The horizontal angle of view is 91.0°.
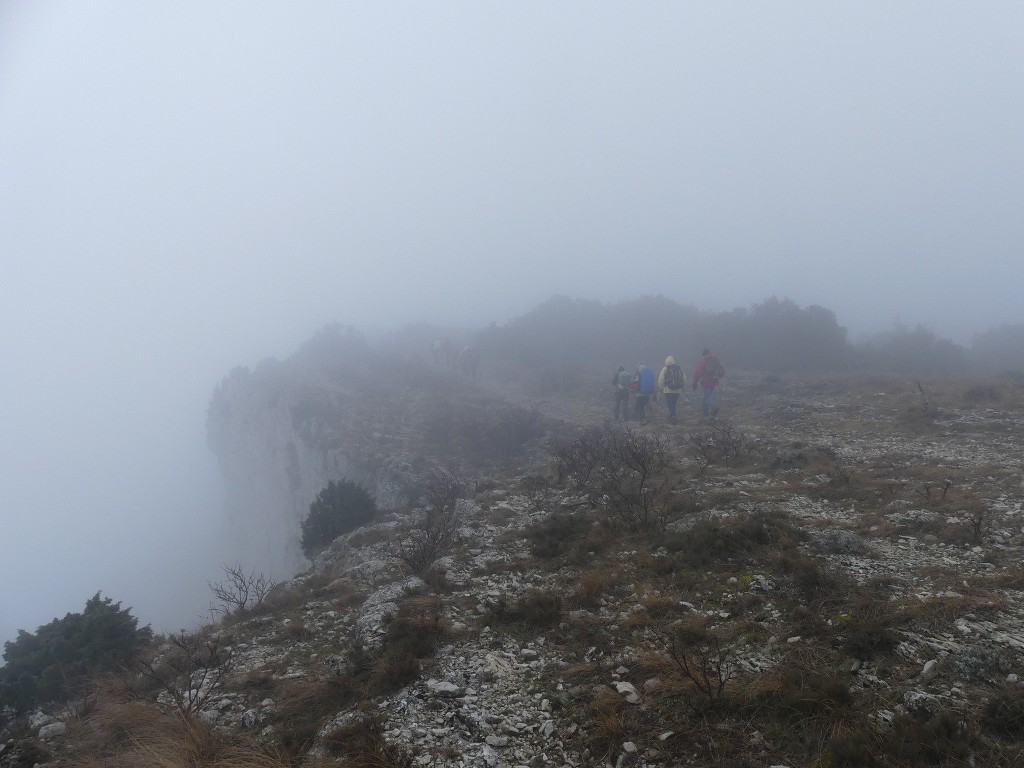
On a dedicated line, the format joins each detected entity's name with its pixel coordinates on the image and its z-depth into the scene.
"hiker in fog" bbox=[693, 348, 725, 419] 20.16
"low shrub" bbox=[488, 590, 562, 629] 6.73
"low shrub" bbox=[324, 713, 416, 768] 4.34
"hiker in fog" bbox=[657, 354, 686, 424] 20.20
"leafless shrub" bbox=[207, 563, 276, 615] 9.41
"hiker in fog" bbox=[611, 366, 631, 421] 21.67
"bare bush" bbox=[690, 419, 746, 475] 14.10
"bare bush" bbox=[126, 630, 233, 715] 5.96
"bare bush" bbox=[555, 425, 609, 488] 13.61
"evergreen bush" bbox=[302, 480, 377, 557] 15.05
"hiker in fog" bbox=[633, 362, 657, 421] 21.02
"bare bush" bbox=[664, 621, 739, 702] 4.48
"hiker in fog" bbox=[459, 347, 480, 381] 35.44
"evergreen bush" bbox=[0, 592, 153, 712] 7.74
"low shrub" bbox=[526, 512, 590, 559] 9.31
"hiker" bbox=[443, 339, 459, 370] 40.13
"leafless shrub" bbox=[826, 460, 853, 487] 10.54
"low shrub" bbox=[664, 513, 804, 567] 7.60
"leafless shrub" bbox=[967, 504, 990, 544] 7.08
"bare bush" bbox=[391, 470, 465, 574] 9.44
